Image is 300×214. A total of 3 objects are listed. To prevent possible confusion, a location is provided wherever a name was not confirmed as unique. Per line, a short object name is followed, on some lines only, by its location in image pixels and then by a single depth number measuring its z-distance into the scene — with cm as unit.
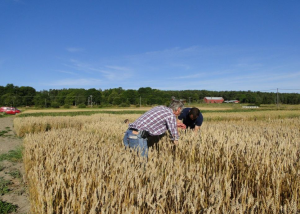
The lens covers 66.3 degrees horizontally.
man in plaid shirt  388
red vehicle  3692
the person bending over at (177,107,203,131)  552
